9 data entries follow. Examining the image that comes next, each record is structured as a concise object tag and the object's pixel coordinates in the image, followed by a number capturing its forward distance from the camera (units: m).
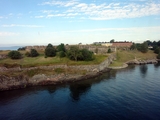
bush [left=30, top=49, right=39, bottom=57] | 71.25
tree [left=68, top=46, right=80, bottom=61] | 62.28
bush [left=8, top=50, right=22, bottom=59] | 62.84
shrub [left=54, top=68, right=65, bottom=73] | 53.17
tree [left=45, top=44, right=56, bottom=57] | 68.25
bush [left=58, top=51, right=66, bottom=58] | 65.75
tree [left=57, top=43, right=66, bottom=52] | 78.09
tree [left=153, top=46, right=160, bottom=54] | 114.43
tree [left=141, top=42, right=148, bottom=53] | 113.69
